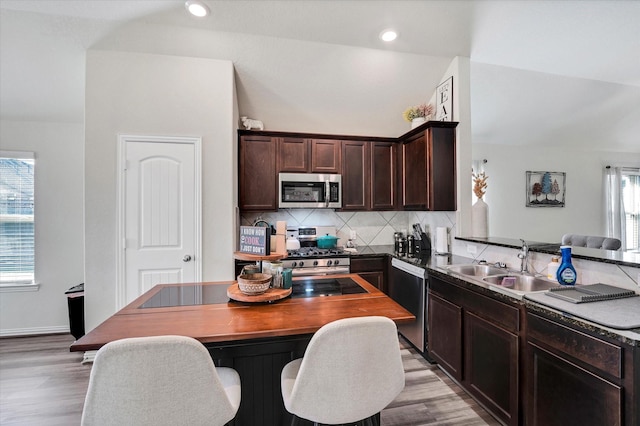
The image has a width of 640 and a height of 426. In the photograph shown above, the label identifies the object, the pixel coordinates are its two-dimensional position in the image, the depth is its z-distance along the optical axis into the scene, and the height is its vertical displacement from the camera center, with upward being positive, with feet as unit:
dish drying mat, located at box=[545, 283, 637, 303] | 4.82 -1.45
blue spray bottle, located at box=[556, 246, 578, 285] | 5.71 -1.18
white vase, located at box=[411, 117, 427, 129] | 10.59 +3.50
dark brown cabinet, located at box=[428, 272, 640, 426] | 3.82 -2.63
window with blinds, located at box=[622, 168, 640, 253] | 16.35 +0.37
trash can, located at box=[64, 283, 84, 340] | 9.52 -3.32
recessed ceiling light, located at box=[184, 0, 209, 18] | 7.35 +5.53
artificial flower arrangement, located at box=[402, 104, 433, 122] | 10.72 +3.89
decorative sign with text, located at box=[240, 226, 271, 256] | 4.92 -0.48
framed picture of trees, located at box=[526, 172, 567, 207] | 15.36 +1.31
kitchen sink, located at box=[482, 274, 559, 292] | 6.54 -1.68
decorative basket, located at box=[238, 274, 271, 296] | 5.10 -1.31
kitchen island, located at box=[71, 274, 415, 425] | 3.94 -1.65
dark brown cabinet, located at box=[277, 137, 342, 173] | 11.26 +2.38
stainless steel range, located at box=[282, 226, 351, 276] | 10.15 -1.77
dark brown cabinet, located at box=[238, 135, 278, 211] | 10.92 +1.57
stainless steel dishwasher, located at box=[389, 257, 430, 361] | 8.54 -2.71
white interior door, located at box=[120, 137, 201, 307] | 8.81 +0.03
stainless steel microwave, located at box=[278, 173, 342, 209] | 11.15 +0.91
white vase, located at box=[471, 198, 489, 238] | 9.50 -0.21
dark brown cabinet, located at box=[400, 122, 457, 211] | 9.59 +1.60
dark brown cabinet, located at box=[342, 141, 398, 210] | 11.73 +1.62
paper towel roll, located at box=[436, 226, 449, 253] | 10.11 -1.01
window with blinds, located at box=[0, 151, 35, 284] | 10.54 -0.17
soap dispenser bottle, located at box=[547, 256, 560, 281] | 6.34 -1.26
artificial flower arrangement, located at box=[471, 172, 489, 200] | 9.30 +0.86
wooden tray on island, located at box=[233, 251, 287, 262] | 4.92 -0.76
